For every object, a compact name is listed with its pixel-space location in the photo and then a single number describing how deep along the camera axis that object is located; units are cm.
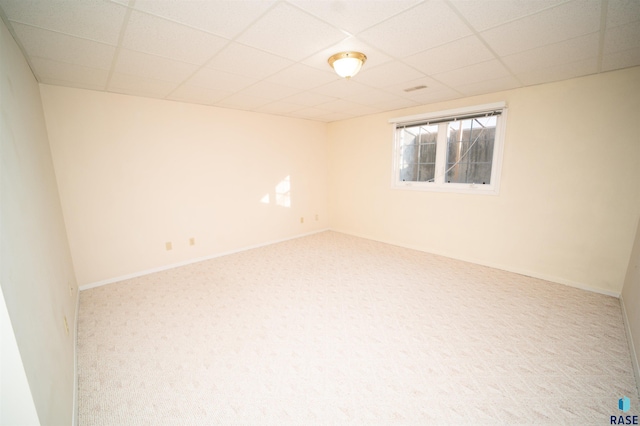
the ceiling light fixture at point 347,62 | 213
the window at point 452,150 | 353
